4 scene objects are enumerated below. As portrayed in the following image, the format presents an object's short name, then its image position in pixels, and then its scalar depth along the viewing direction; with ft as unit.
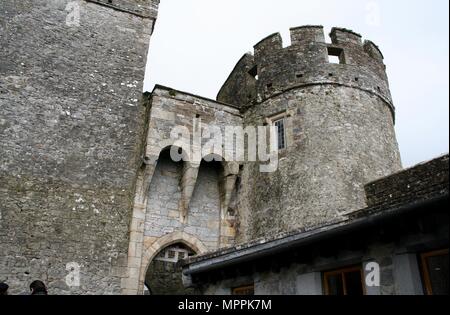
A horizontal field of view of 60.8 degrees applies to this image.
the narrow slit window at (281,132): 32.86
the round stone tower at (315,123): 29.32
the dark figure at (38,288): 14.57
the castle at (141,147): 26.14
